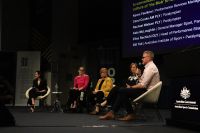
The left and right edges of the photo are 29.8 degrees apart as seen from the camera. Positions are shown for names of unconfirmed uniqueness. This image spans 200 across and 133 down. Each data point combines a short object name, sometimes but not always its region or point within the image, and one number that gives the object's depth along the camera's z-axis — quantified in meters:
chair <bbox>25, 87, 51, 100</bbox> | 8.52
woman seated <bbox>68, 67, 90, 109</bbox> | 8.06
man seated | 5.52
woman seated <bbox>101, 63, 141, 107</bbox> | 6.11
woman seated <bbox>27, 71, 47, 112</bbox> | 8.59
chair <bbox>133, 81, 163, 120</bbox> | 5.30
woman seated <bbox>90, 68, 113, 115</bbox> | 7.33
